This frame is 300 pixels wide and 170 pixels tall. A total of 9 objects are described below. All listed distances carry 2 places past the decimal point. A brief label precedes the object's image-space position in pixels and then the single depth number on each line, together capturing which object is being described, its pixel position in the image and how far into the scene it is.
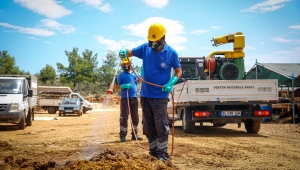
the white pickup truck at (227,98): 9.31
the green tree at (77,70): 69.38
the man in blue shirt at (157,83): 4.88
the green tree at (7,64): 55.47
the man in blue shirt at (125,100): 8.07
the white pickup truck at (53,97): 30.22
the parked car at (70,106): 26.36
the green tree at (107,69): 74.69
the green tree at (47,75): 67.38
